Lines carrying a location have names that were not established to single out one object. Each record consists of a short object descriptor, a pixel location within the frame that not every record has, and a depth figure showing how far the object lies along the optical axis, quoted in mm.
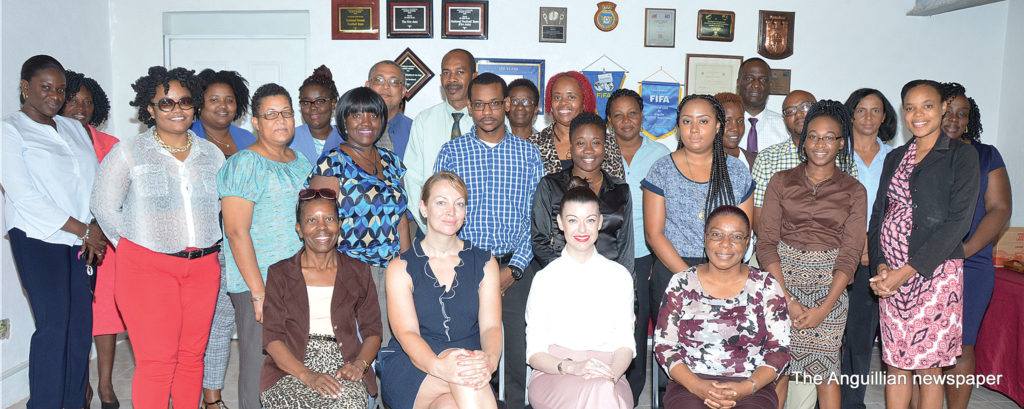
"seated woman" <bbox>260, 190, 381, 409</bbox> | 2568
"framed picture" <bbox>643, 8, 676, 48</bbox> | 5469
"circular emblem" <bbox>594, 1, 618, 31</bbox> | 5473
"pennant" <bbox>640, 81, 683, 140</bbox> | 5578
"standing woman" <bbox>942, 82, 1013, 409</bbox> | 3090
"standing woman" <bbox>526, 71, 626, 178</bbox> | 3400
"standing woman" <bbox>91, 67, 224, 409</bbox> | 2773
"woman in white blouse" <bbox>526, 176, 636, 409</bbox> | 2650
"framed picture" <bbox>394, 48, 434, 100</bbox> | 5500
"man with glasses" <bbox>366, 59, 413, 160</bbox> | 3955
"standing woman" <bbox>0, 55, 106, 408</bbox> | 3170
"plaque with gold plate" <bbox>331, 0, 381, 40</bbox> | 5426
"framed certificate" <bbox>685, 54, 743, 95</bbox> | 5531
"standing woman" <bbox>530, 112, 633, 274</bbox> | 3035
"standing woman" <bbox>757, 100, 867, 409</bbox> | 2908
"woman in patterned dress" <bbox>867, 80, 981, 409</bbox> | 2889
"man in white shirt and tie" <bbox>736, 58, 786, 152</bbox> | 4551
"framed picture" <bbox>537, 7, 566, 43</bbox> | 5465
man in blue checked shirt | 3107
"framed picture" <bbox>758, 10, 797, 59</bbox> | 5496
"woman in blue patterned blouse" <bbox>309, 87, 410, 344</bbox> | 2822
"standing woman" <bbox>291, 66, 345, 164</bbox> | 3787
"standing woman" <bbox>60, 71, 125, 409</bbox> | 3676
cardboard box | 4285
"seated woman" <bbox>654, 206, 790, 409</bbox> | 2574
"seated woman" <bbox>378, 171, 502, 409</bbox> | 2525
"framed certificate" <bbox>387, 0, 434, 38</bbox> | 5418
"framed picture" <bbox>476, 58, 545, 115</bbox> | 5520
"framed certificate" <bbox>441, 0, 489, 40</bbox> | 5426
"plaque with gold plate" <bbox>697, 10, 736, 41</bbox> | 5484
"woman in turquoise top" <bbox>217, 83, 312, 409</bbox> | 2746
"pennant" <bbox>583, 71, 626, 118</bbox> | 5566
